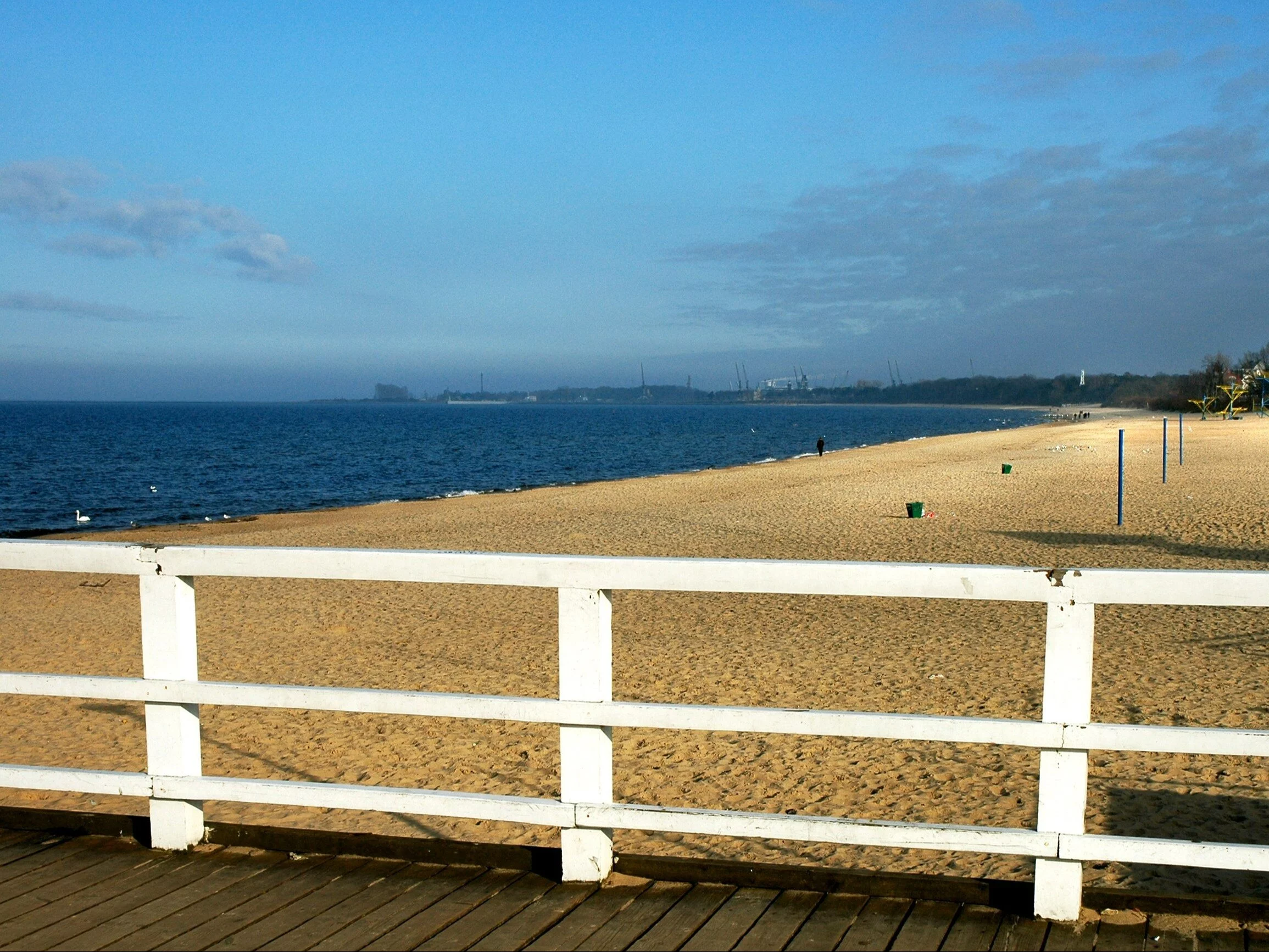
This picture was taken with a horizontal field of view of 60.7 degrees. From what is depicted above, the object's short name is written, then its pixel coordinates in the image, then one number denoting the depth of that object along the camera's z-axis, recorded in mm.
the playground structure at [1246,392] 90125
